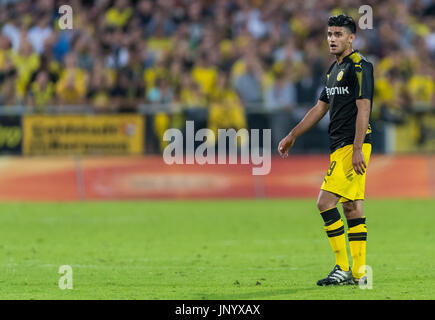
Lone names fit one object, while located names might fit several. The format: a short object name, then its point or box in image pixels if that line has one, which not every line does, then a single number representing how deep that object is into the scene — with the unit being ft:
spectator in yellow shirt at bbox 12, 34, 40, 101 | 70.90
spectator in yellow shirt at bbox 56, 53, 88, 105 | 70.33
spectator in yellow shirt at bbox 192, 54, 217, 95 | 73.10
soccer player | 28.45
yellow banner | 67.41
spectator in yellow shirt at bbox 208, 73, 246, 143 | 67.21
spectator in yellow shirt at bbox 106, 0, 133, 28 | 79.92
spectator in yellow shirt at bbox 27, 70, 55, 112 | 69.82
